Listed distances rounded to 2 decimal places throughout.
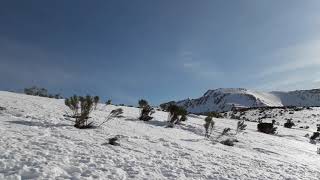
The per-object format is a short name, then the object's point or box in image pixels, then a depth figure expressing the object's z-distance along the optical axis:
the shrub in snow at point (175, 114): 10.16
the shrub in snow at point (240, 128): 10.83
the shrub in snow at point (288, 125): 17.48
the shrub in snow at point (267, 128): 13.16
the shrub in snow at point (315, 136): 13.74
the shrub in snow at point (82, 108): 7.26
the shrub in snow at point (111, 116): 8.20
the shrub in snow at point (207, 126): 9.31
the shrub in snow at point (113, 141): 6.08
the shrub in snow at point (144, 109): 9.96
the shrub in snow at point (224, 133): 9.42
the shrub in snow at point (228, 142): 8.32
